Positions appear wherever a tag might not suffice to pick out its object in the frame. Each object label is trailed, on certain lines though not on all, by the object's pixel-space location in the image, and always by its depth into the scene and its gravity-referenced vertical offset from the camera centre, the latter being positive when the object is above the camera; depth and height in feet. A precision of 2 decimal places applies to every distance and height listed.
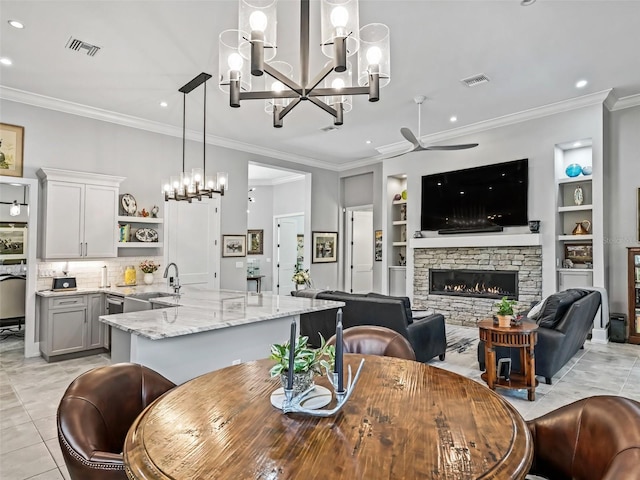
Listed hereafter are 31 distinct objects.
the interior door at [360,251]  32.04 -0.02
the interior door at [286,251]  36.29 -0.06
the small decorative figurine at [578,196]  19.16 +2.81
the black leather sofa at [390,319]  13.24 -2.56
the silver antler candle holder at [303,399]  4.09 -1.70
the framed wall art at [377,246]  29.17 +0.38
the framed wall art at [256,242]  37.17 +0.81
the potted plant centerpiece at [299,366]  4.32 -1.32
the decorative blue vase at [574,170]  19.17 +4.12
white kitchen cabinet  16.22 +1.57
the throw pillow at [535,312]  13.58 -2.22
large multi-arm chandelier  6.09 +3.55
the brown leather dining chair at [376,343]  7.34 -1.81
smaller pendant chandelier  15.49 +2.77
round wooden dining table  3.13 -1.80
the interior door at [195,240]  21.31 +0.57
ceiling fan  16.42 +4.90
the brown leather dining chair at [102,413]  4.06 -2.08
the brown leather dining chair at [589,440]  3.42 -1.92
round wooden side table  11.23 -2.91
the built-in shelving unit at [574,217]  18.83 +1.81
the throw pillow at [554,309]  12.52 -1.91
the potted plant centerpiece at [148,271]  19.11 -1.07
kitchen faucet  14.82 -1.48
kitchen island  7.91 -1.95
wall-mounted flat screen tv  20.34 +3.06
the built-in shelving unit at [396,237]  26.73 +1.01
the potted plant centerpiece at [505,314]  11.56 -1.91
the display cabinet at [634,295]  17.37 -1.98
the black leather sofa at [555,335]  12.28 -2.71
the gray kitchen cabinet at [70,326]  15.48 -3.22
